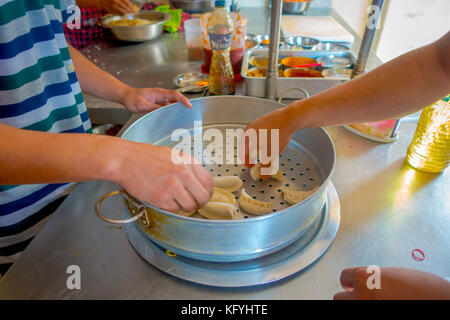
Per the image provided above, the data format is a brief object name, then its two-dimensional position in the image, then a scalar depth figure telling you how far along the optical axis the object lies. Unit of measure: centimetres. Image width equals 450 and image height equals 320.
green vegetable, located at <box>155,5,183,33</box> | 164
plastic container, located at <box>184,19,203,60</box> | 124
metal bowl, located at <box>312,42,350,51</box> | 124
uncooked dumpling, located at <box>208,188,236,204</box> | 55
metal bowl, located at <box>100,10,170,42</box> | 143
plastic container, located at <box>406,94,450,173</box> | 59
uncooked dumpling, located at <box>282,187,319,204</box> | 55
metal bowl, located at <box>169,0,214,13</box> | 182
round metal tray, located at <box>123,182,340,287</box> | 45
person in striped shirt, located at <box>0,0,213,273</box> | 42
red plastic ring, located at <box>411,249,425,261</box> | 48
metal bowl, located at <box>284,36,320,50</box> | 129
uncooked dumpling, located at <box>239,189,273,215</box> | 53
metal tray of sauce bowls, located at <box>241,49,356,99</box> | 88
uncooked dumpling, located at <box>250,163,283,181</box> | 63
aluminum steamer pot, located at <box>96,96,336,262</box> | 39
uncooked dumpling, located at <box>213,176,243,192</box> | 60
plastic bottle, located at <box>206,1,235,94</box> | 87
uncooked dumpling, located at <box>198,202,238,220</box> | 51
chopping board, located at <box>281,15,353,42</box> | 131
